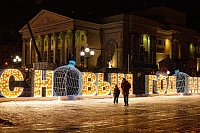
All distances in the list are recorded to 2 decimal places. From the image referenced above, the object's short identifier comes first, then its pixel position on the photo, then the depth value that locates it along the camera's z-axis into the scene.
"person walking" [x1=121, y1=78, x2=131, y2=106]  26.25
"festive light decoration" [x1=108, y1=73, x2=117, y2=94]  37.16
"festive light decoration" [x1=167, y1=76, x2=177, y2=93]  45.34
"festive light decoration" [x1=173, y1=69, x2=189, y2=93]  48.34
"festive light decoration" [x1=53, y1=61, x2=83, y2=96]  33.31
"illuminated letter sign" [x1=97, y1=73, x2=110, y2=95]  35.72
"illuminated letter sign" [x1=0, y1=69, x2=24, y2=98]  28.69
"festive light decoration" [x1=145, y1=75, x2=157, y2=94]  42.02
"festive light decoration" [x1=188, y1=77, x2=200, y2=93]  48.63
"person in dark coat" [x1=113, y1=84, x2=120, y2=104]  28.84
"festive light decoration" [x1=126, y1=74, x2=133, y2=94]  39.23
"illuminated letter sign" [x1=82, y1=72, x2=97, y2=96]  34.09
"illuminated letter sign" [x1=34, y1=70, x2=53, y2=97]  30.80
